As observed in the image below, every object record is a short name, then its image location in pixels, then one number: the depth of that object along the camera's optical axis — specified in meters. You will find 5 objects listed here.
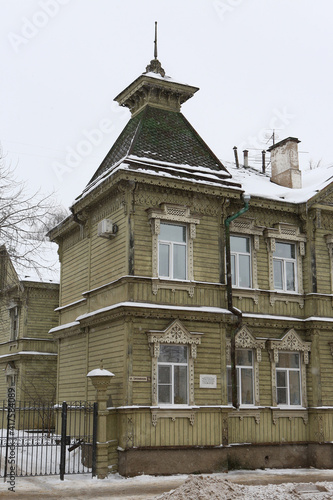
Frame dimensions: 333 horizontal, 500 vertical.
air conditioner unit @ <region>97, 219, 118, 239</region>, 16.92
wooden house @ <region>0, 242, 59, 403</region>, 28.34
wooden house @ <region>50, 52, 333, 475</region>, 15.93
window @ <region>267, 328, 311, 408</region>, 18.23
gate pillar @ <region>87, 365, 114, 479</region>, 14.70
